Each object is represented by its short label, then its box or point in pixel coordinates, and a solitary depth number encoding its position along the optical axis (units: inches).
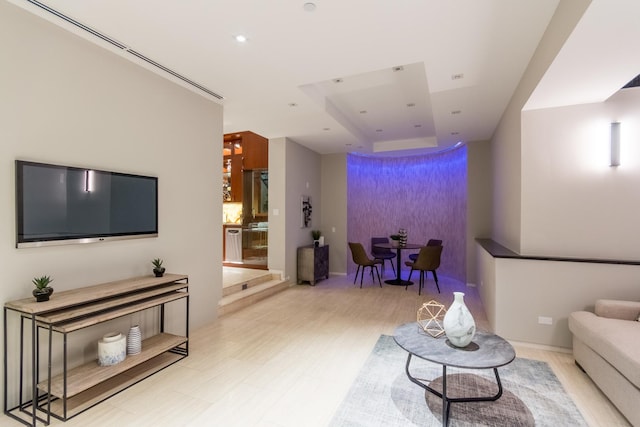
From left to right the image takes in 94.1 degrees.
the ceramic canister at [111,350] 96.7
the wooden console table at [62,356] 81.7
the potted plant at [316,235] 271.7
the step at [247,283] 188.6
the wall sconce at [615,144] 121.6
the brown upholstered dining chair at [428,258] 222.1
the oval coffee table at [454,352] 78.0
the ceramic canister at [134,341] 104.9
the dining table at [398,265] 240.9
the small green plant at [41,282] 83.7
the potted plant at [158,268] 119.5
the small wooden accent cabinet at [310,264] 245.9
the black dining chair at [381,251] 266.0
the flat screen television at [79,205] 88.3
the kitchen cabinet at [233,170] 272.1
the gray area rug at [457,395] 82.6
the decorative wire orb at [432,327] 95.7
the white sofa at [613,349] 79.2
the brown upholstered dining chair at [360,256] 239.6
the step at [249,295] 171.0
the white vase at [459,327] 84.7
